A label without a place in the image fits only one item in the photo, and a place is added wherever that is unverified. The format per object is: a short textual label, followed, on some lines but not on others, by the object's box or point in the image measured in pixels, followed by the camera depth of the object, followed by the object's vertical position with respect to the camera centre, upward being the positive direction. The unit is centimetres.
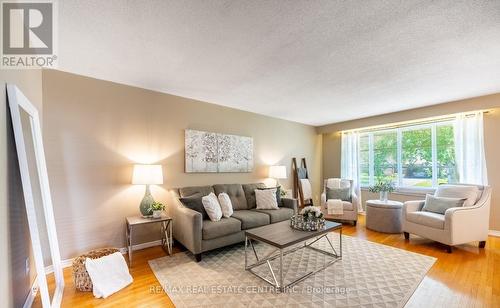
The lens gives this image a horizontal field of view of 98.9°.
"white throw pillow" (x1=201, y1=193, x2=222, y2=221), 287 -70
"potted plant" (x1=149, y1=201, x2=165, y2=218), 284 -70
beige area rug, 190 -130
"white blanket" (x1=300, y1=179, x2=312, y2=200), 537 -84
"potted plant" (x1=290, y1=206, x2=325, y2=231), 251 -78
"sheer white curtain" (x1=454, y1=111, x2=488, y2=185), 367 +9
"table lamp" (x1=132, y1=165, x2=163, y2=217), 281 -28
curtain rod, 408 +68
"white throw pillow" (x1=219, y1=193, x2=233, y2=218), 309 -72
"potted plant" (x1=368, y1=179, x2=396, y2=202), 408 -66
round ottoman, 381 -113
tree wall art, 359 +8
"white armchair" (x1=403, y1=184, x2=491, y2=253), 292 -98
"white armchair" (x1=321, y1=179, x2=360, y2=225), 430 -115
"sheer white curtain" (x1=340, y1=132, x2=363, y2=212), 536 -11
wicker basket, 205 -114
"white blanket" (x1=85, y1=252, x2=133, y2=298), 199 -116
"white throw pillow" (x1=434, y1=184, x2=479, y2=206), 317 -60
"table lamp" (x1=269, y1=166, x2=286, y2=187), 459 -35
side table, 261 -101
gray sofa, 263 -90
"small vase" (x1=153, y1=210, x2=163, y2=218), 284 -76
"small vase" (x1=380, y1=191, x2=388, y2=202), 413 -81
